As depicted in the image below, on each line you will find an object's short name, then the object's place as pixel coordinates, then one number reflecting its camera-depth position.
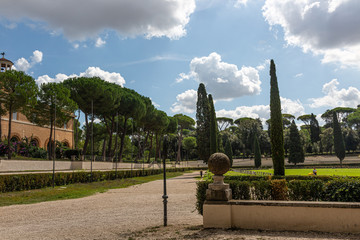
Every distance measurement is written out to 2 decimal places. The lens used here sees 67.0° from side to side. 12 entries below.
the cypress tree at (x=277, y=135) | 19.47
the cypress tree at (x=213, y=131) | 32.69
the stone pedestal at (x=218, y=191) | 5.64
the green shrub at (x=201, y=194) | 6.85
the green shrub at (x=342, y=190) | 5.80
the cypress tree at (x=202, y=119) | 39.44
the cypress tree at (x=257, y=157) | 50.25
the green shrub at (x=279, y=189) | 6.62
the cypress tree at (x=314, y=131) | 79.94
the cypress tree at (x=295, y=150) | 51.44
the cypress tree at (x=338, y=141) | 49.28
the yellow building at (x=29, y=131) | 35.03
